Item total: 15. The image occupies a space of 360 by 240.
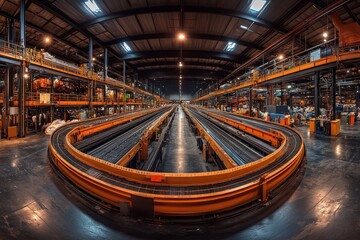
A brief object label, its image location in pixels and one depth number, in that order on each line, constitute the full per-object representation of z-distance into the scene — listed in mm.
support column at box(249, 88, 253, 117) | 15977
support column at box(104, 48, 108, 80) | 18816
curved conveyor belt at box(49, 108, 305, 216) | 2312
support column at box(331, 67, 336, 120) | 8647
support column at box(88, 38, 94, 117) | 15215
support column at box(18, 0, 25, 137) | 8758
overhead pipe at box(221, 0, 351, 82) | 8666
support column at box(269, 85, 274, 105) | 16019
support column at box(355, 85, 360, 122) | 17172
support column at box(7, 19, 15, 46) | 11453
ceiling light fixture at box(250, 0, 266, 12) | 11084
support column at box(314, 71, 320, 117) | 9415
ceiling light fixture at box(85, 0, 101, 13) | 11466
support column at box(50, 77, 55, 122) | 11823
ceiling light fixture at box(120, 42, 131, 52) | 18797
